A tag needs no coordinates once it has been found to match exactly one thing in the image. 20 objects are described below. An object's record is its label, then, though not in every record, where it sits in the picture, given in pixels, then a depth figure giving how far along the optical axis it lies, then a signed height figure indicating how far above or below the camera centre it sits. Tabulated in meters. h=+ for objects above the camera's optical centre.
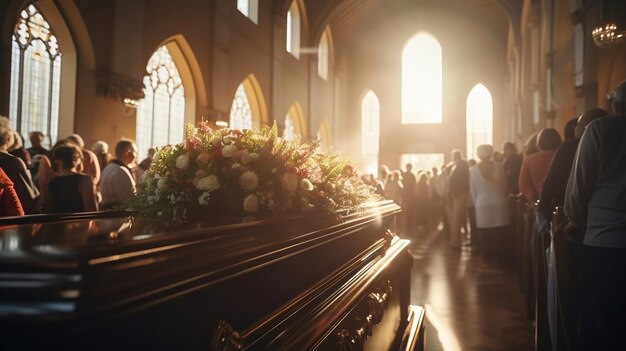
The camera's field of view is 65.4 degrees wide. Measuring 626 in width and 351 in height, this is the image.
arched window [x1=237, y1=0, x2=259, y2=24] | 12.18 +4.48
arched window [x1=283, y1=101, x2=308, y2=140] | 15.09 +2.18
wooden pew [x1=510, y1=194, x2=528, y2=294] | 5.07 -0.49
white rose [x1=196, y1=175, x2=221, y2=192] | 1.54 +0.01
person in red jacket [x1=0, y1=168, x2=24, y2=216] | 2.62 -0.08
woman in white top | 6.47 -0.07
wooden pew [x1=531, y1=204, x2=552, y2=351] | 2.94 -0.64
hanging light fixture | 4.73 +1.67
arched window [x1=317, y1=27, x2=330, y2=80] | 17.80 +5.03
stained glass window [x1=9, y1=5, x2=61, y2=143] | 6.25 +1.47
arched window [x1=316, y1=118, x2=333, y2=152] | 17.81 +2.14
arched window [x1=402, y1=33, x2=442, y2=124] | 20.22 +4.65
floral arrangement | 1.54 +0.03
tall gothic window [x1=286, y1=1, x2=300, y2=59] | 15.18 +5.03
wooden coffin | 0.62 -0.16
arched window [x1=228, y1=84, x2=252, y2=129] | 11.75 +1.92
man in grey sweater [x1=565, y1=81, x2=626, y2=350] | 2.25 -0.13
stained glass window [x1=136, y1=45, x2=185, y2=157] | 8.95 +1.55
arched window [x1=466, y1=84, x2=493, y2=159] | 19.55 +3.00
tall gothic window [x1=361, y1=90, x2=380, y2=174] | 20.97 +2.69
